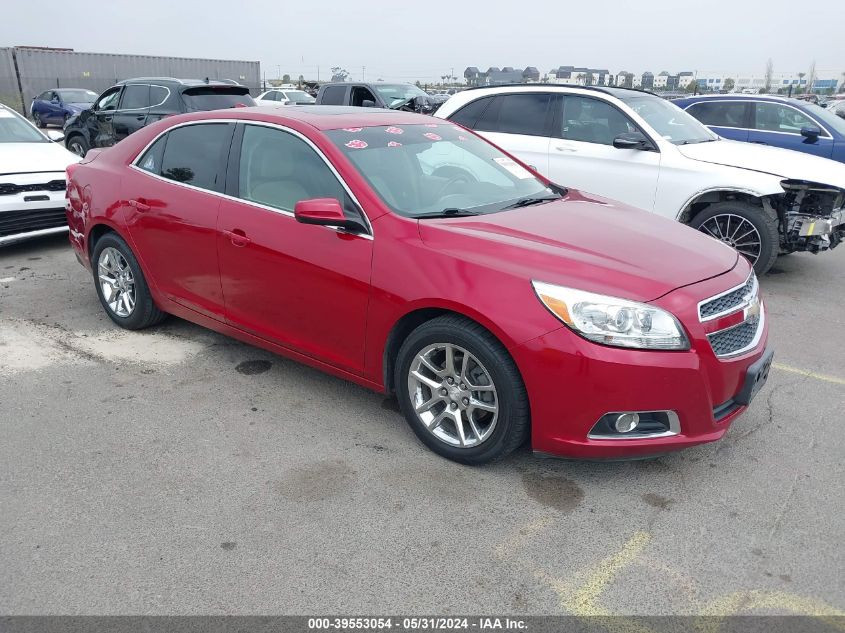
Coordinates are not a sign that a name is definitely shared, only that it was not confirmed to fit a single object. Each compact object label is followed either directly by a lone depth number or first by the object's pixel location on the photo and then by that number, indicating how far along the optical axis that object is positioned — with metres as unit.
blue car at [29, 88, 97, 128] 22.36
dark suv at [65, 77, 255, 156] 11.38
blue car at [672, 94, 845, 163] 10.30
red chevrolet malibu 2.93
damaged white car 6.28
